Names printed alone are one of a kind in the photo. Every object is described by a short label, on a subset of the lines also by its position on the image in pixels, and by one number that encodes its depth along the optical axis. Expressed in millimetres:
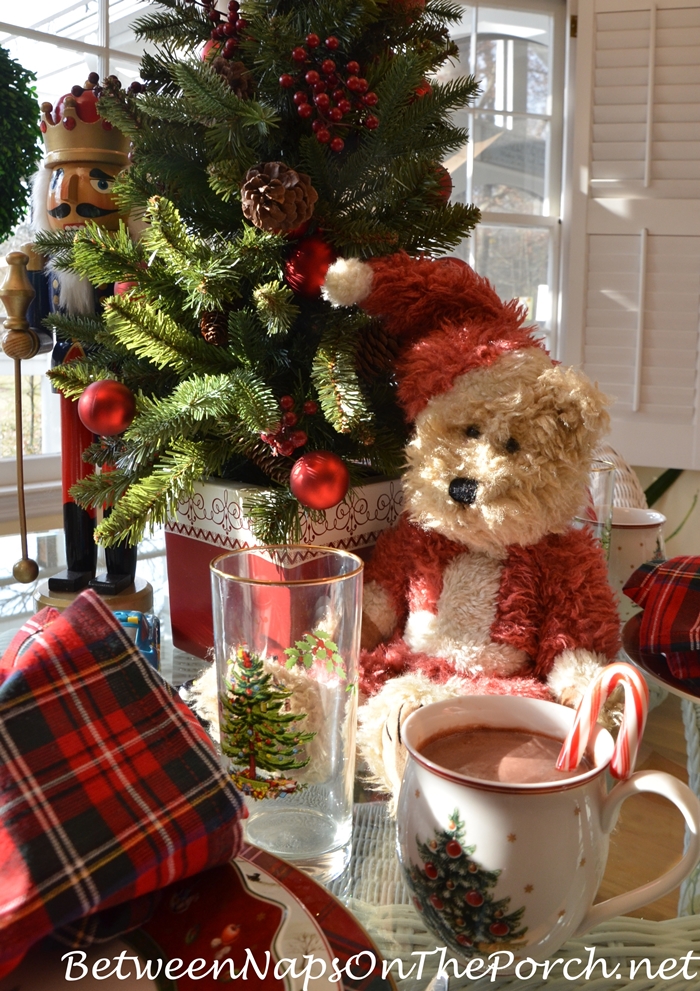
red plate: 229
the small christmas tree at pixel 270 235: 562
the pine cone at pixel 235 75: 604
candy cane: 311
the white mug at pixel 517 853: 301
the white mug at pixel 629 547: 743
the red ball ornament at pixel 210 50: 633
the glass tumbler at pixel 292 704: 377
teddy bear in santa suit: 521
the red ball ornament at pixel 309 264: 587
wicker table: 329
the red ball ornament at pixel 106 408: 607
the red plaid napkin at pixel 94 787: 223
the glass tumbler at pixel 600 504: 641
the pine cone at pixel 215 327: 647
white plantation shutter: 2092
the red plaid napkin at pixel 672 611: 542
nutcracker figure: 765
